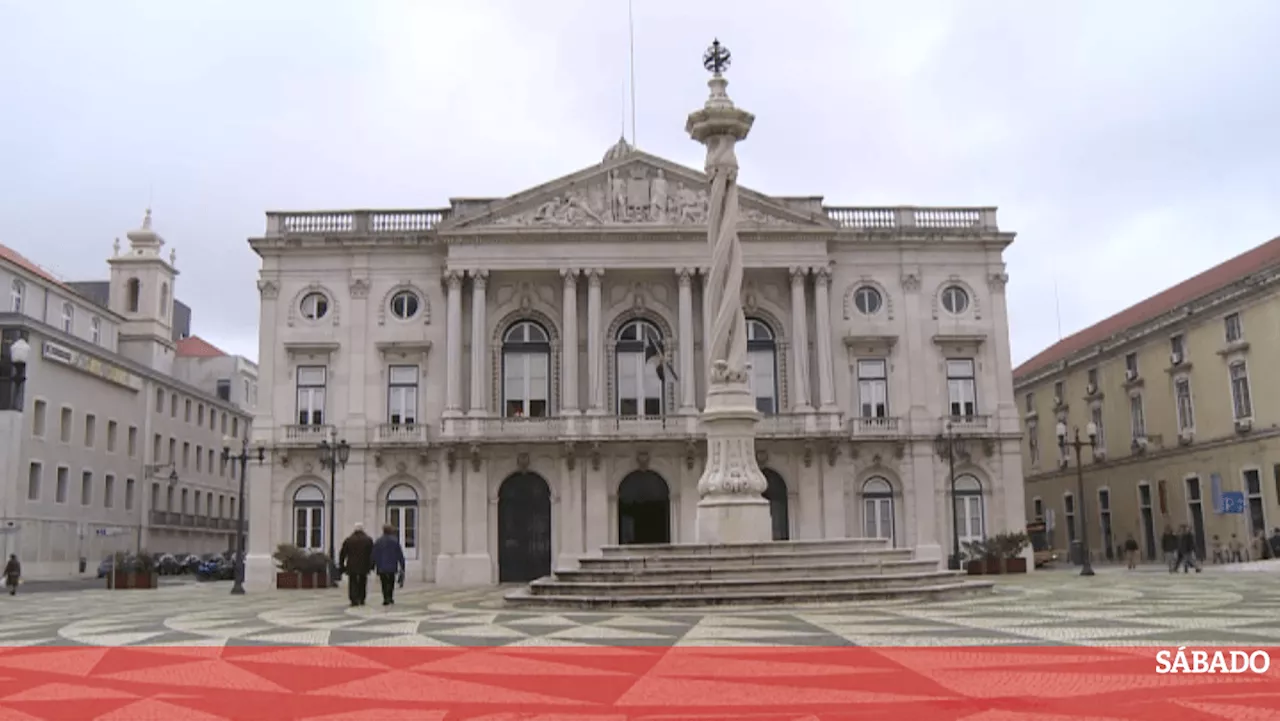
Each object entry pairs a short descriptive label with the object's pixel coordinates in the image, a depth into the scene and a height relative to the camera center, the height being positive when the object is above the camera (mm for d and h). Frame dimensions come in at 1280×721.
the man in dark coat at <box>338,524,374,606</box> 19703 -423
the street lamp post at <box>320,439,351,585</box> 33594 +2431
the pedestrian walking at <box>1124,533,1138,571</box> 39216 -1018
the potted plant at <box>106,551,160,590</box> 33938 -1166
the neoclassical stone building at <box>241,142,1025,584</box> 38594 +5615
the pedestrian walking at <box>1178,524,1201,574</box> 33156 -825
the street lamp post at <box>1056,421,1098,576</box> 31328 +1136
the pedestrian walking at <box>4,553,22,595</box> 32938 -1032
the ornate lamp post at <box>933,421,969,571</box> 38969 +2739
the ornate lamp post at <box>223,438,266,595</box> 29891 +27
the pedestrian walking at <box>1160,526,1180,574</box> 35125 -772
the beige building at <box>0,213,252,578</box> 47406 +5311
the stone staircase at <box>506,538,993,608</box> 17969 -864
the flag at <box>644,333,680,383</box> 39812 +6209
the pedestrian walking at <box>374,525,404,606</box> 19953 -488
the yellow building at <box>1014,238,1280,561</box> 38094 +4284
